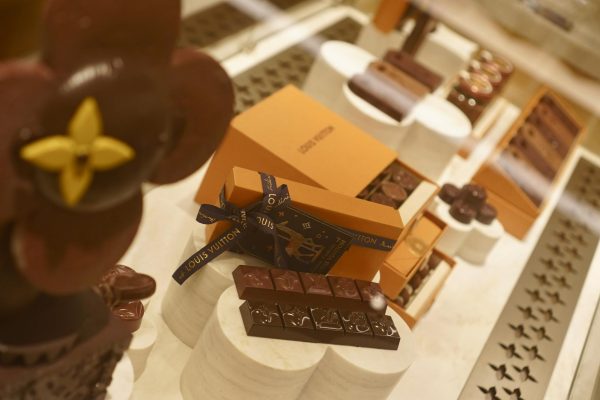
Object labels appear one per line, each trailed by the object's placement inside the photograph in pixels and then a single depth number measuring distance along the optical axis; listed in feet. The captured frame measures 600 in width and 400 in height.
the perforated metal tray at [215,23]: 5.33
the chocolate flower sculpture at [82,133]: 2.16
